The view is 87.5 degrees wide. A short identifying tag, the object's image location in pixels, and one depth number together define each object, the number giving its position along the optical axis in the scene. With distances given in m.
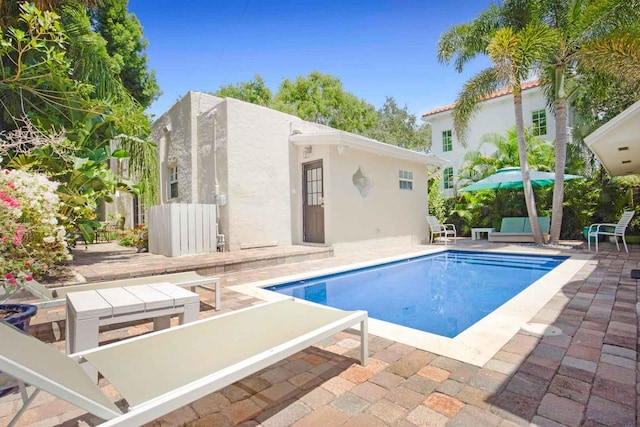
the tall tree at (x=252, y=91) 34.12
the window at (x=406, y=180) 14.55
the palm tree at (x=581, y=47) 10.12
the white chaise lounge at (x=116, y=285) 4.12
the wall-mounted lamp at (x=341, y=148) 11.24
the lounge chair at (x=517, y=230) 14.13
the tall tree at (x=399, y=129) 36.62
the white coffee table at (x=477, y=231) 15.78
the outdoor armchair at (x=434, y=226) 14.70
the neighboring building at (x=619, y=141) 6.71
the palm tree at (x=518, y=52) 10.97
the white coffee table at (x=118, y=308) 2.93
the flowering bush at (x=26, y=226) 3.22
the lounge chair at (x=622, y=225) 10.80
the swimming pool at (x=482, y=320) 3.59
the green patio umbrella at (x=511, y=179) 13.68
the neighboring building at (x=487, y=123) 20.19
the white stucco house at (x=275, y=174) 11.04
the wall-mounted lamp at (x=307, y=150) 12.12
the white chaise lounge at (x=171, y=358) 1.65
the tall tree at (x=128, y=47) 17.25
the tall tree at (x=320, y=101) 33.50
